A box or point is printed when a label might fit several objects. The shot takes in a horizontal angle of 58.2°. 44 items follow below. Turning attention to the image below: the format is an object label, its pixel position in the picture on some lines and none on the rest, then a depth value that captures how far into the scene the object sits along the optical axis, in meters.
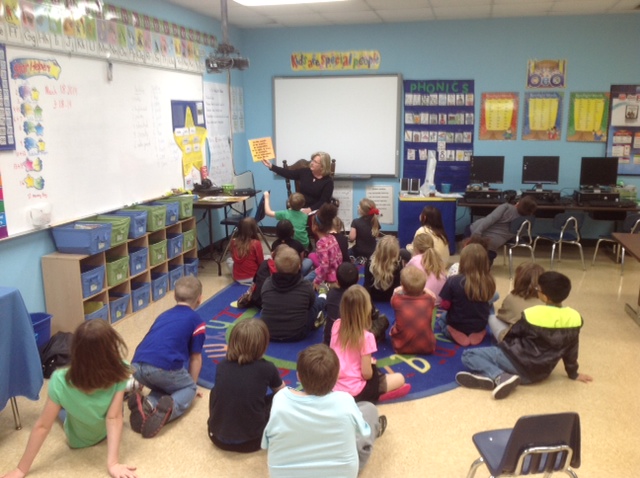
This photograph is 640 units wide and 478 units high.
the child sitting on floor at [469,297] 3.91
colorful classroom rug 3.54
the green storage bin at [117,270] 4.53
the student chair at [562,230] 5.82
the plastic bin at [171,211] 5.36
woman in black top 6.41
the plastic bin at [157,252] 5.11
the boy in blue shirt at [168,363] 3.04
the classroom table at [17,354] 2.86
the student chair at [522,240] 5.86
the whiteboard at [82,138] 3.93
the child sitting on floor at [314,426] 2.25
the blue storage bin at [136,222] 4.80
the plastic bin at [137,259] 4.81
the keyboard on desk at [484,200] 6.62
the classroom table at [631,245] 4.29
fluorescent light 5.51
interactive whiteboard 7.45
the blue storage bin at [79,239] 4.23
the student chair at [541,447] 1.95
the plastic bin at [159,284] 5.16
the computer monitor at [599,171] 6.59
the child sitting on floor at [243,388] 2.70
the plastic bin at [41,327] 3.80
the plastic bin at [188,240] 5.65
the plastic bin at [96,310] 4.33
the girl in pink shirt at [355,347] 3.08
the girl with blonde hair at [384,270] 4.41
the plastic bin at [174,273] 5.45
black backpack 3.71
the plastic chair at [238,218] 6.24
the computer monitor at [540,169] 6.79
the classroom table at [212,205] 5.80
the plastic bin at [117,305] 4.55
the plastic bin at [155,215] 5.06
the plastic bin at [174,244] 5.41
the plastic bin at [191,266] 5.70
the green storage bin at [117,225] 4.52
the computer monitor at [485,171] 6.91
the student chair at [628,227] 6.24
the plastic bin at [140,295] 4.85
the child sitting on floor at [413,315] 3.79
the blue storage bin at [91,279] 4.21
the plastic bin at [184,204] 5.61
